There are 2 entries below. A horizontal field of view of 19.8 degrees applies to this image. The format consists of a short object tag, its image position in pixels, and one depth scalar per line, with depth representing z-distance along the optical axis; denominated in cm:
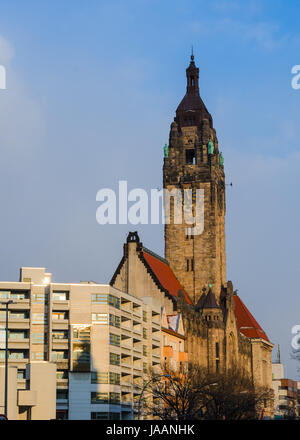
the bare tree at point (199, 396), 8756
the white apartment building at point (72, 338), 9038
